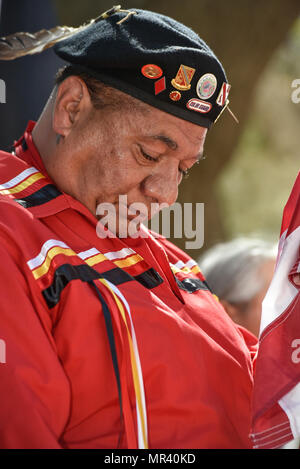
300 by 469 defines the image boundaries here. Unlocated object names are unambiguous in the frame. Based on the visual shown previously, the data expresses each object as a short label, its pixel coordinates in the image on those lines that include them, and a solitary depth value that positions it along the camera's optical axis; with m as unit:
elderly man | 3.39
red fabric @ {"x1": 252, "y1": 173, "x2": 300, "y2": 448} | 3.44
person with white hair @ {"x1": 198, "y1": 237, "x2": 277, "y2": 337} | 3.92
